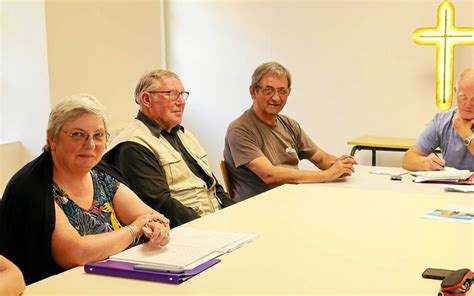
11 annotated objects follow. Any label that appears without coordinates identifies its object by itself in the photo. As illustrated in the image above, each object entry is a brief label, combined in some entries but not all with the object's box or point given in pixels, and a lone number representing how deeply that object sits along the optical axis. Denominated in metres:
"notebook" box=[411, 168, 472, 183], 3.30
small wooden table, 5.09
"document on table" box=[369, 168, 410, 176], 3.65
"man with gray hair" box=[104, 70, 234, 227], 2.88
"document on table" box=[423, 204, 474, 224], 2.50
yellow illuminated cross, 5.11
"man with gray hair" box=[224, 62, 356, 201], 3.47
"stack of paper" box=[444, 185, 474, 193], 3.07
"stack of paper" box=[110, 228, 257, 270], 1.92
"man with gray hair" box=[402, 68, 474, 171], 3.58
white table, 1.74
